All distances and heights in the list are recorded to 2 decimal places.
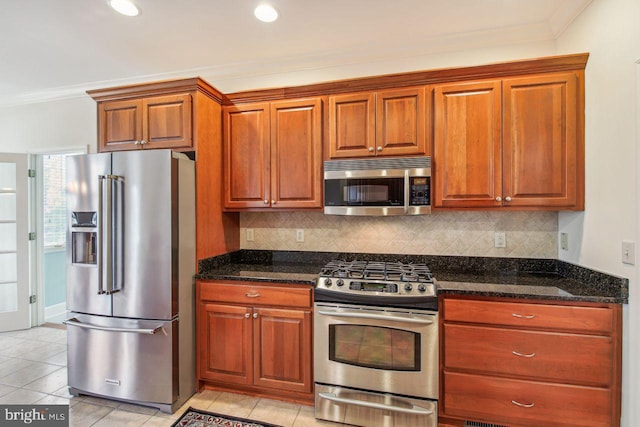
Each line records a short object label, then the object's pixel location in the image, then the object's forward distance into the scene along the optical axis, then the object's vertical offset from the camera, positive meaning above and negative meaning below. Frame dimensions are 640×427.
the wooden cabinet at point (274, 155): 2.44 +0.47
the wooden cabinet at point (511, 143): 2.02 +0.47
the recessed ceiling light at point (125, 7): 2.00 +1.39
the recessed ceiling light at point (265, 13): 2.08 +1.41
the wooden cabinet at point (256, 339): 2.12 -0.95
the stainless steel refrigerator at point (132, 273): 2.11 -0.45
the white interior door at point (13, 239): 3.59 -0.35
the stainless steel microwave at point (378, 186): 2.20 +0.18
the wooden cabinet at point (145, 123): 2.33 +0.70
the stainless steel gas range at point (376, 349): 1.88 -0.91
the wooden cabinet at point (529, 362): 1.68 -0.90
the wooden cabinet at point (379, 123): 2.25 +0.67
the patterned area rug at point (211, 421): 1.98 -1.42
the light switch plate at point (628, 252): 1.59 -0.23
